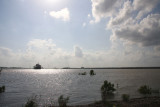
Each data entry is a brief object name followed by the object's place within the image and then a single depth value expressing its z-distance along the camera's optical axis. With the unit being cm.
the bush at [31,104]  1438
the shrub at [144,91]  2545
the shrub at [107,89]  2762
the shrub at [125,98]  1778
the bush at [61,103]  1565
